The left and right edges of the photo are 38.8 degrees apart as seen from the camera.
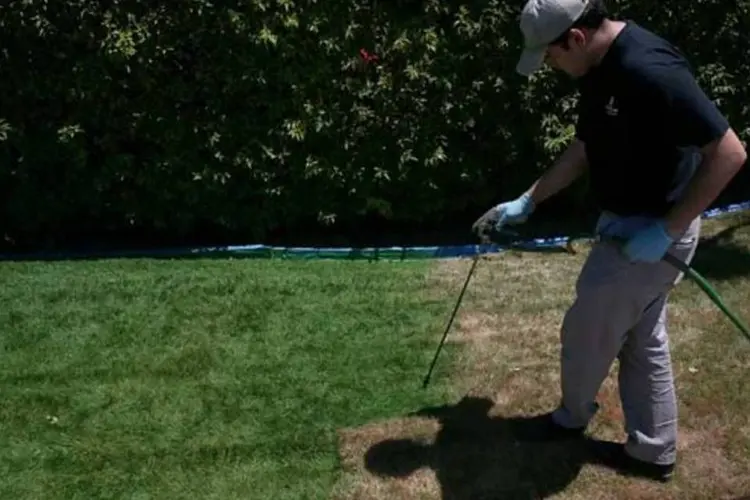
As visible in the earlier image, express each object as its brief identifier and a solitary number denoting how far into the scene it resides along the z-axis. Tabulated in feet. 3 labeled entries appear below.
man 10.01
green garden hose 10.84
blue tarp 19.26
